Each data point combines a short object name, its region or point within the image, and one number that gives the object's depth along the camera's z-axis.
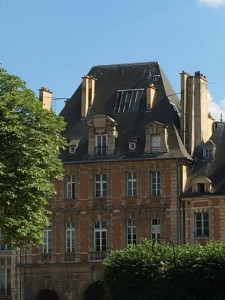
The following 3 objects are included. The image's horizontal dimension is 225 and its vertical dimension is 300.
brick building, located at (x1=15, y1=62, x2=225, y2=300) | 69.88
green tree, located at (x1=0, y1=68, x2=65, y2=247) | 50.59
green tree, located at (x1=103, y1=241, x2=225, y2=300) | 57.78
